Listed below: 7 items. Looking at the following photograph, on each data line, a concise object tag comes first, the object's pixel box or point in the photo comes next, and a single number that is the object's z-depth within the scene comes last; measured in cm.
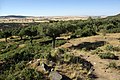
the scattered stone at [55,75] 951
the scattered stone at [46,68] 1056
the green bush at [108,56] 1239
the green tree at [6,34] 2893
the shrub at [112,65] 1081
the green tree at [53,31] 1739
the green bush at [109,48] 1416
